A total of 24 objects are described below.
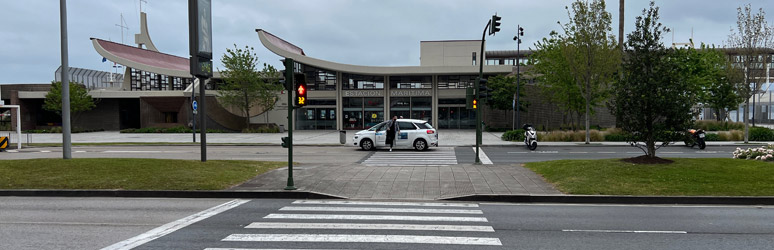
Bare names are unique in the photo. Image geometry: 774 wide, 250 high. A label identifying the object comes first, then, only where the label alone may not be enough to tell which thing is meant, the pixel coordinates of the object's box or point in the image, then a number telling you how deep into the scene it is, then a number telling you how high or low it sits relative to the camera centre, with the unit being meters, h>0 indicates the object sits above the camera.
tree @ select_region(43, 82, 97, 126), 45.34 +1.87
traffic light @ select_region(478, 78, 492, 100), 16.97 +0.93
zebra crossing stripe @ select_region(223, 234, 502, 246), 6.38 -1.70
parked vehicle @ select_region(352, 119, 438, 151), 22.62 -0.98
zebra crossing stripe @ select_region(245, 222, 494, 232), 7.15 -1.72
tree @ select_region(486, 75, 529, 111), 40.38 +1.93
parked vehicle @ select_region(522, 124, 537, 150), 22.86 -1.11
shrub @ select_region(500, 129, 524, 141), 28.67 -1.27
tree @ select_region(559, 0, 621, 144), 25.52 +3.87
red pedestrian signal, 10.38 +0.59
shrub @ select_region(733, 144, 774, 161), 12.83 -1.16
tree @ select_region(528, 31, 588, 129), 32.25 +2.80
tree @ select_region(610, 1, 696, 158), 11.95 +0.55
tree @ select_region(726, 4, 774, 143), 24.05 +3.31
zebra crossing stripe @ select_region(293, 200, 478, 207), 9.33 -1.77
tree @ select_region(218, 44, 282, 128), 41.12 +2.89
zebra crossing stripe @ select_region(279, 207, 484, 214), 8.57 -1.74
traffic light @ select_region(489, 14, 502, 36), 18.09 +3.53
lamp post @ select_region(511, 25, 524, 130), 35.53 +6.15
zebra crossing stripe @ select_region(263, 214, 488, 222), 7.86 -1.73
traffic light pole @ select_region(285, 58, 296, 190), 10.27 +0.75
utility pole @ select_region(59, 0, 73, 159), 13.84 +1.01
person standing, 22.05 -0.75
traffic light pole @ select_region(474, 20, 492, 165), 16.35 +0.00
